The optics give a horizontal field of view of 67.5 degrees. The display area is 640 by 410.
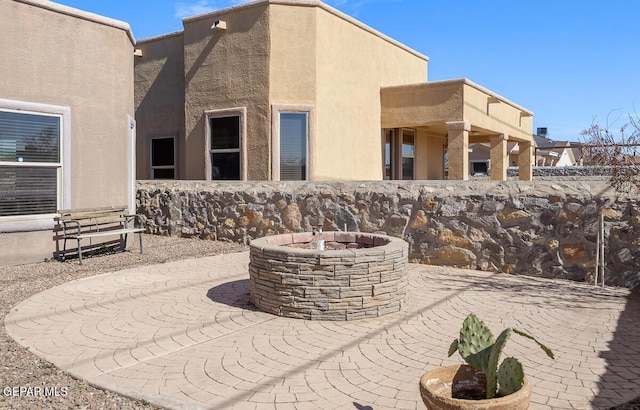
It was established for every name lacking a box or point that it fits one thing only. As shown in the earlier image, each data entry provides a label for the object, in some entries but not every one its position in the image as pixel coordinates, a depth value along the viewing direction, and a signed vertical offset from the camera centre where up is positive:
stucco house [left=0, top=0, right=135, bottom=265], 8.30 +1.26
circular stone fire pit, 5.50 -1.12
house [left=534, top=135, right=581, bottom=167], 40.00 +2.83
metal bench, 8.76 -0.75
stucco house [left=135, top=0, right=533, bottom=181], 12.29 +2.41
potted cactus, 2.61 -1.15
